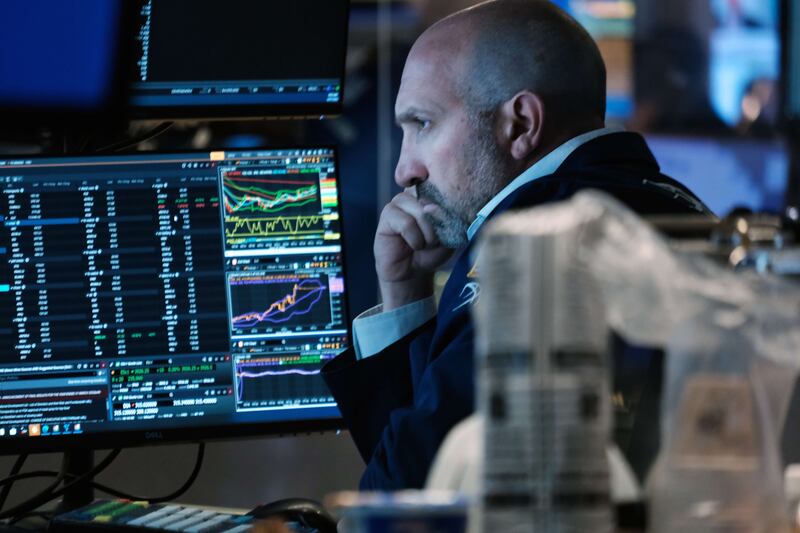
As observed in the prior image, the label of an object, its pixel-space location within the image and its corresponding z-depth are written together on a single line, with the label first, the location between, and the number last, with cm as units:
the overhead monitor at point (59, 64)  190
